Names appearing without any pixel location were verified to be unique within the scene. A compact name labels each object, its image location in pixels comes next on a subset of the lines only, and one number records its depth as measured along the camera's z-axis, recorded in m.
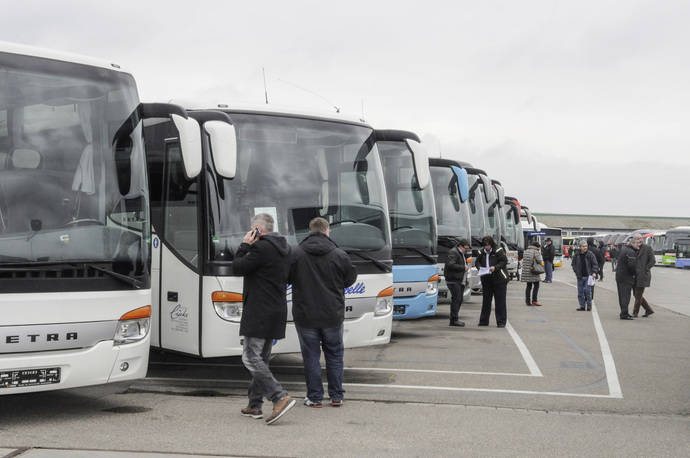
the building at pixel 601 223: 153.88
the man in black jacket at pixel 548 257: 32.12
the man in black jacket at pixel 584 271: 21.11
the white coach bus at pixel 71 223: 6.99
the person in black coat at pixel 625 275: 18.95
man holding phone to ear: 7.47
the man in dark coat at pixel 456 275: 16.56
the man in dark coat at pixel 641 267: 18.89
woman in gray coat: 22.27
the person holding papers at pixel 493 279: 16.47
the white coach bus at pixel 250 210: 8.77
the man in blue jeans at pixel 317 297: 8.15
